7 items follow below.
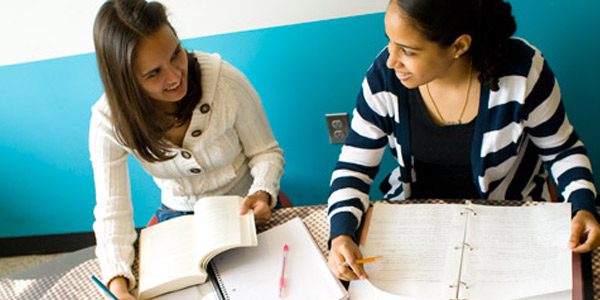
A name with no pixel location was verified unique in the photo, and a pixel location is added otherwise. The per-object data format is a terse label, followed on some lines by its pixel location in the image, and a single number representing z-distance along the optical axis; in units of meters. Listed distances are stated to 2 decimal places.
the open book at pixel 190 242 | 1.10
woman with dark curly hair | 1.05
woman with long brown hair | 1.19
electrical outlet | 1.82
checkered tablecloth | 1.16
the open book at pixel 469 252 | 0.93
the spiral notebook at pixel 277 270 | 1.04
